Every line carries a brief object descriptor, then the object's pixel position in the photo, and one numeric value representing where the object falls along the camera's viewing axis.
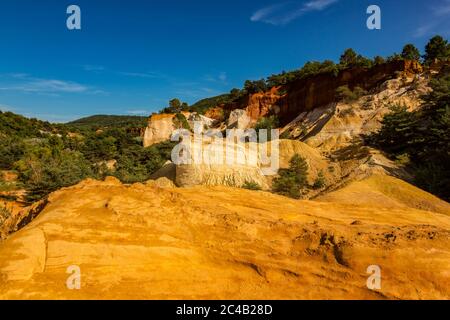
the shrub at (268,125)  41.78
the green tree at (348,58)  42.47
